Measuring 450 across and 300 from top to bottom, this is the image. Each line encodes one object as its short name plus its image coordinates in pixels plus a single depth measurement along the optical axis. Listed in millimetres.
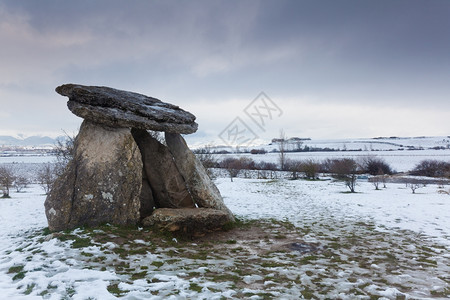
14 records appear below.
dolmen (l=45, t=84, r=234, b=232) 8375
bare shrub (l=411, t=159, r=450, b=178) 40266
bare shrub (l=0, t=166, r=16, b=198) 24600
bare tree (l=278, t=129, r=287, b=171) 55938
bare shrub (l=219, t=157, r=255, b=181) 50278
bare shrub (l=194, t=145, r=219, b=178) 29133
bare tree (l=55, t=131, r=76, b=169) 20880
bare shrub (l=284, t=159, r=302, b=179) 44831
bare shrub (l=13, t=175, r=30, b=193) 31984
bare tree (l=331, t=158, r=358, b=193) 36344
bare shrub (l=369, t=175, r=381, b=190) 27028
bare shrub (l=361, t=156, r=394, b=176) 45144
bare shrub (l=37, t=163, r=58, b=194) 23773
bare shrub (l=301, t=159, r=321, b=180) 42500
